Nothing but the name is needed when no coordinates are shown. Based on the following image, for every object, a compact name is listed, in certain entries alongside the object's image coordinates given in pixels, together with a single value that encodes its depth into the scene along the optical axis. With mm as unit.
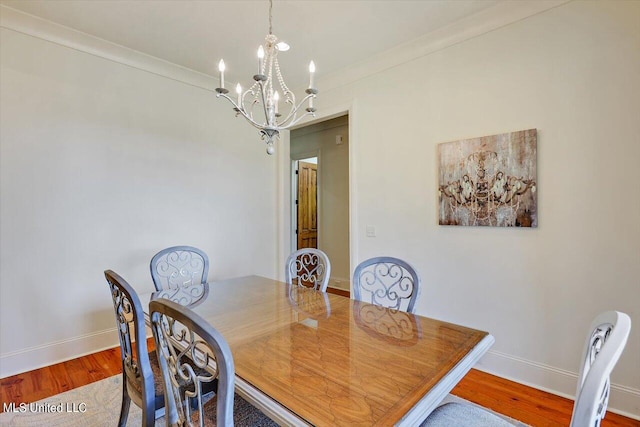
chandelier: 1650
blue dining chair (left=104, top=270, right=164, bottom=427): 1195
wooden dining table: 844
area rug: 1778
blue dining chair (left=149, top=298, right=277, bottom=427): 746
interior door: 5465
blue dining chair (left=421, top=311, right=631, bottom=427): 699
